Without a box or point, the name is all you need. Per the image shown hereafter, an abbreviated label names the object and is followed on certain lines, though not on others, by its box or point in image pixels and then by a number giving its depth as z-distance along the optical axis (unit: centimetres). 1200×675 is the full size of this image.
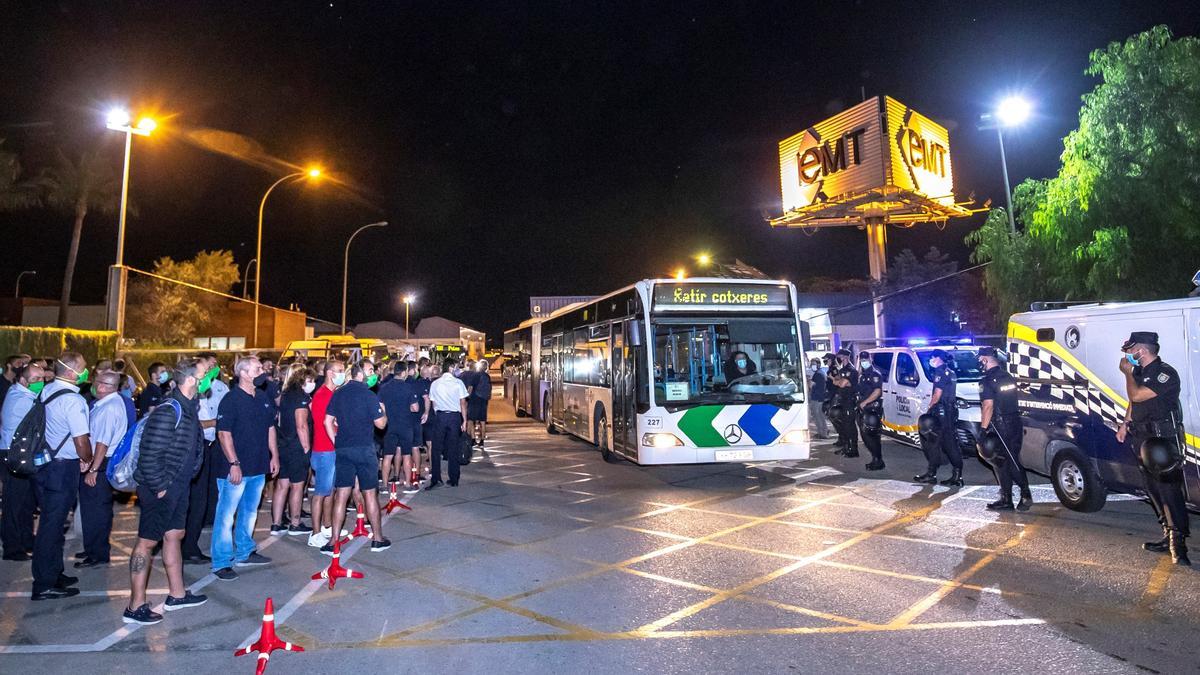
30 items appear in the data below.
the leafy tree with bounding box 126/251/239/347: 3453
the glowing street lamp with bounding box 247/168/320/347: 2256
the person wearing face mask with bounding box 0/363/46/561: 686
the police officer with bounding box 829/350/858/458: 1309
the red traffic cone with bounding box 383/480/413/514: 914
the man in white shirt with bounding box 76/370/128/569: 608
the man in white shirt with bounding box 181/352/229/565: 669
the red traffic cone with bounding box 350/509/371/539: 767
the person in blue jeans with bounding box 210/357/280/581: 632
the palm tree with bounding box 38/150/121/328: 3469
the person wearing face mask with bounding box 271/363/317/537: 755
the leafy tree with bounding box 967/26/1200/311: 1226
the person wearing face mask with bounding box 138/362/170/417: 920
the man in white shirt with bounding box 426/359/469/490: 1063
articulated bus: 1020
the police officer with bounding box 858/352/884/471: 1191
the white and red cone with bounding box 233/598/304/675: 426
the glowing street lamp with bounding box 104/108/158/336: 1452
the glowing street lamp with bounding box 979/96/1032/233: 1739
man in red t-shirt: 707
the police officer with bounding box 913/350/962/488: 991
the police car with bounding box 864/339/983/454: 1139
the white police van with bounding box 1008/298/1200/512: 686
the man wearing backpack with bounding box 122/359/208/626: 501
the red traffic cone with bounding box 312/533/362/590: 600
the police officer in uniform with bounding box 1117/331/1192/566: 624
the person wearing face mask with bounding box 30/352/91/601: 570
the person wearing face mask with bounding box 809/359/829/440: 1578
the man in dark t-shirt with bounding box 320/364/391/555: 683
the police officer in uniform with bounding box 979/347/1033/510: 852
